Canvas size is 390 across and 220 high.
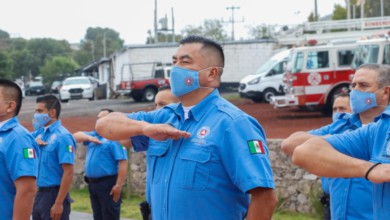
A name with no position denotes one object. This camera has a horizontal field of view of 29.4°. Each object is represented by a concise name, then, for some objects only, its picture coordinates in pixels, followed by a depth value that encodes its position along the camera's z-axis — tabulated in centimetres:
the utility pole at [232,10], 7574
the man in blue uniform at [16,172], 534
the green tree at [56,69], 8413
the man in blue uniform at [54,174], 769
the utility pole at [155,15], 6062
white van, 3056
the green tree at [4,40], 11444
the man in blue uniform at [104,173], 930
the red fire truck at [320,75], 2369
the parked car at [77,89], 4266
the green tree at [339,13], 6975
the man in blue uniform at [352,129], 480
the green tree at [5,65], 5844
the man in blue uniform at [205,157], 390
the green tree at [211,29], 7081
